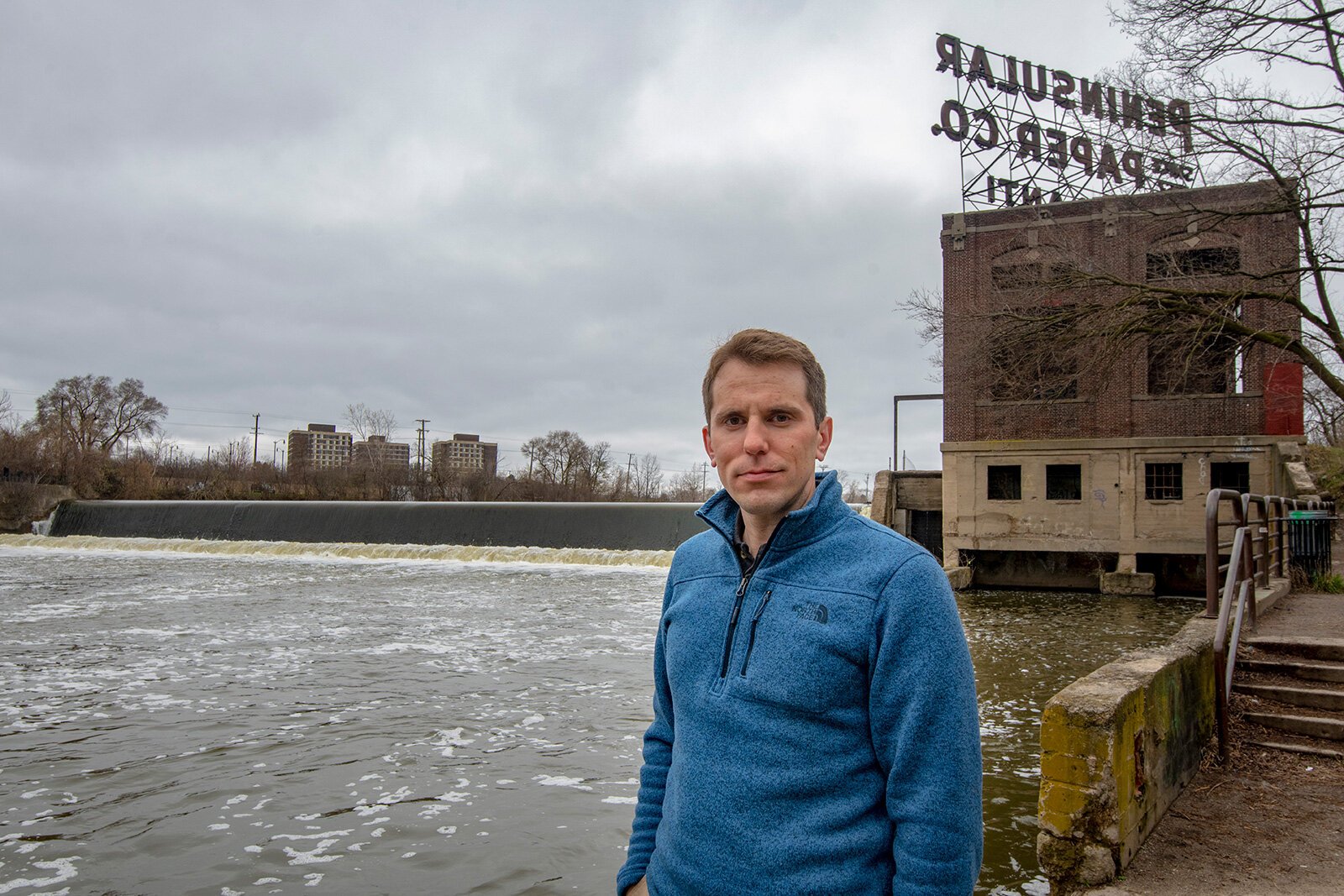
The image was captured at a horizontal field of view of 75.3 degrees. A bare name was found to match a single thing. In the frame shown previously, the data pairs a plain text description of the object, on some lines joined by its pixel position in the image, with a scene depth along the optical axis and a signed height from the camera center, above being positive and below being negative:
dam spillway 25.61 -1.07
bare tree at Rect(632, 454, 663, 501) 56.20 +0.36
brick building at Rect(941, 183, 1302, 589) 19.12 +2.10
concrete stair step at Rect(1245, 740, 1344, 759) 5.21 -1.51
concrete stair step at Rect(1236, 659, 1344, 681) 6.25 -1.24
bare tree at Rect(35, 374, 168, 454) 66.25 +6.16
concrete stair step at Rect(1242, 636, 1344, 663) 6.50 -1.12
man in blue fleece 1.58 -0.38
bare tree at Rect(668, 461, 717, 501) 51.76 +0.15
